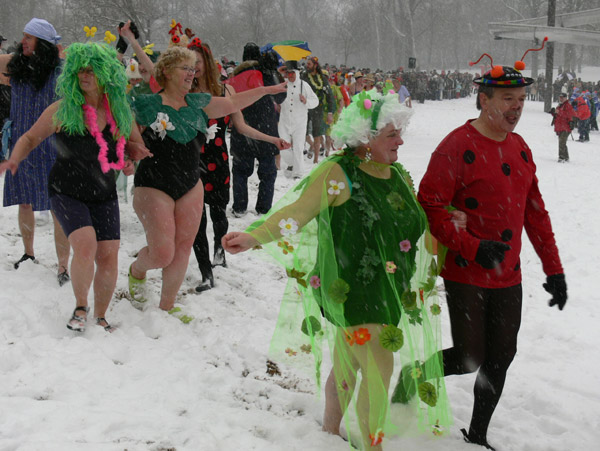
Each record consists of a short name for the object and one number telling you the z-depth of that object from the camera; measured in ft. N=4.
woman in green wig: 13.30
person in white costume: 36.06
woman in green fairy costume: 9.96
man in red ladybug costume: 10.55
